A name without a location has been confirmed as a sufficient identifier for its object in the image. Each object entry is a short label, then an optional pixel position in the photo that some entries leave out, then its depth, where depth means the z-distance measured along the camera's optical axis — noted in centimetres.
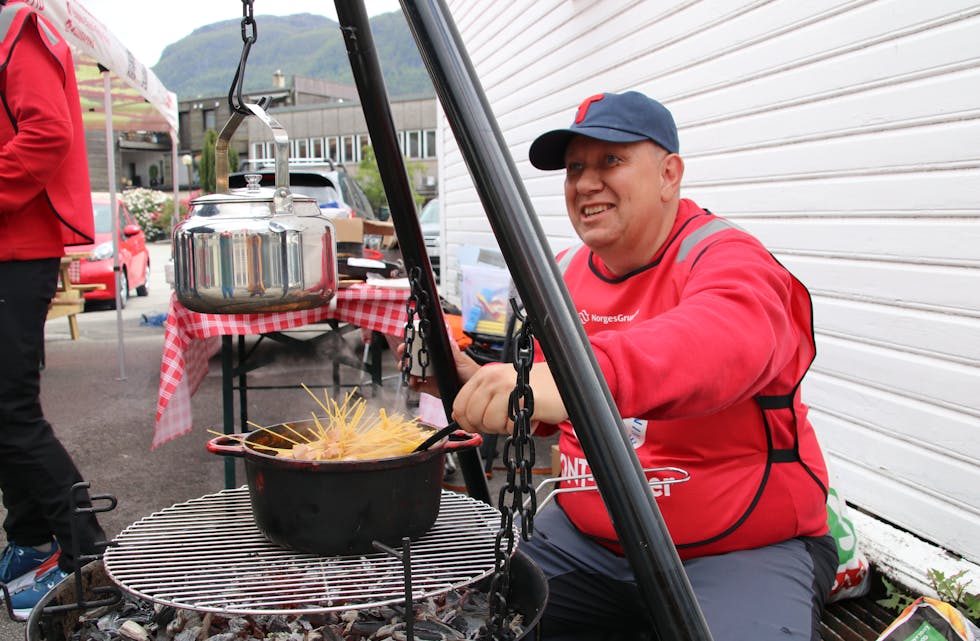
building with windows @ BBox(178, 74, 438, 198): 5547
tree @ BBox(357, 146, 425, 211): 4328
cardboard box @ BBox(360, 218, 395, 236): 796
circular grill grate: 151
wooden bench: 840
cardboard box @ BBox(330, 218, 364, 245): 537
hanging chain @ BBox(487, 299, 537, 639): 124
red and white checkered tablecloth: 381
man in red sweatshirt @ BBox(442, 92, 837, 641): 147
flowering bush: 3709
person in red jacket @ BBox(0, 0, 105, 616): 287
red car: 1157
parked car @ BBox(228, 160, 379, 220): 812
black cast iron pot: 164
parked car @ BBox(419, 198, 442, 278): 1601
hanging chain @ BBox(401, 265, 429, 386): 201
